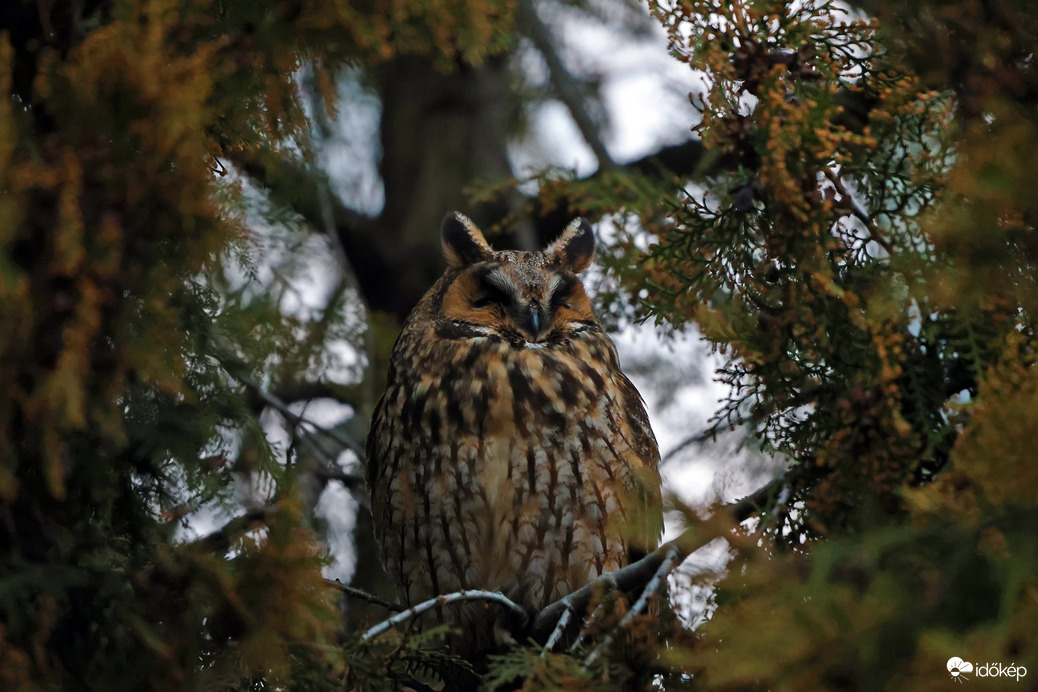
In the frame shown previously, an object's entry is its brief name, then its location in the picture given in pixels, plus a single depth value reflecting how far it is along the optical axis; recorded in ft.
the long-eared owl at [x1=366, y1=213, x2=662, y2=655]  28.73
